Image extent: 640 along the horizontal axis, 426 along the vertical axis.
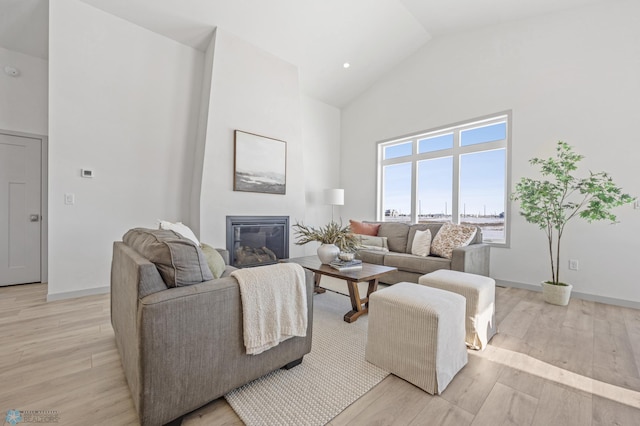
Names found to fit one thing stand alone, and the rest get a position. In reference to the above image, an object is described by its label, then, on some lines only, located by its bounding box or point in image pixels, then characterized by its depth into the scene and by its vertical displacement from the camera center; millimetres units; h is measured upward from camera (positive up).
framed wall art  3799 +696
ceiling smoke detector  3220 +1626
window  3828 +618
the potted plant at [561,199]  2652 +188
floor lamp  5051 +291
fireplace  3807 -447
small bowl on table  2705 -448
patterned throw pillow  3258 -308
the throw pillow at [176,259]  1233 -237
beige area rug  1281 -972
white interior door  3338 -39
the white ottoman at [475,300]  1886 -618
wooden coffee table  2340 -567
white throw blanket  1368 -509
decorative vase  2715 -420
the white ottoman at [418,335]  1461 -713
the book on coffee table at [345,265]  2561 -517
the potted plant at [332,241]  2719 -302
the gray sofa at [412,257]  3029 -554
